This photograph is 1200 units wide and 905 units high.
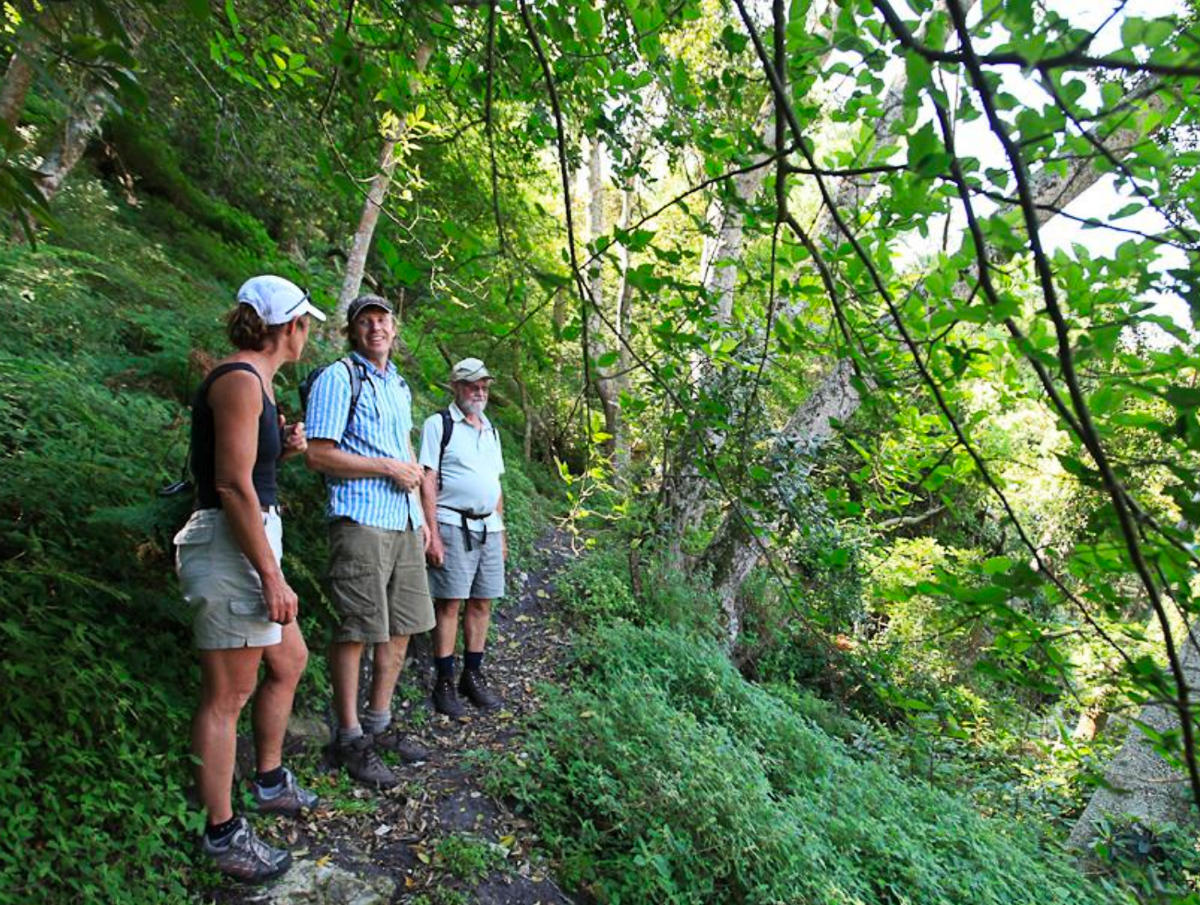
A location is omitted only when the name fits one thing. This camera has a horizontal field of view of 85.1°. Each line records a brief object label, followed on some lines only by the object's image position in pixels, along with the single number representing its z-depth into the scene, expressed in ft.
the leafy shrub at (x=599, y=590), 18.48
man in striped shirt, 9.18
